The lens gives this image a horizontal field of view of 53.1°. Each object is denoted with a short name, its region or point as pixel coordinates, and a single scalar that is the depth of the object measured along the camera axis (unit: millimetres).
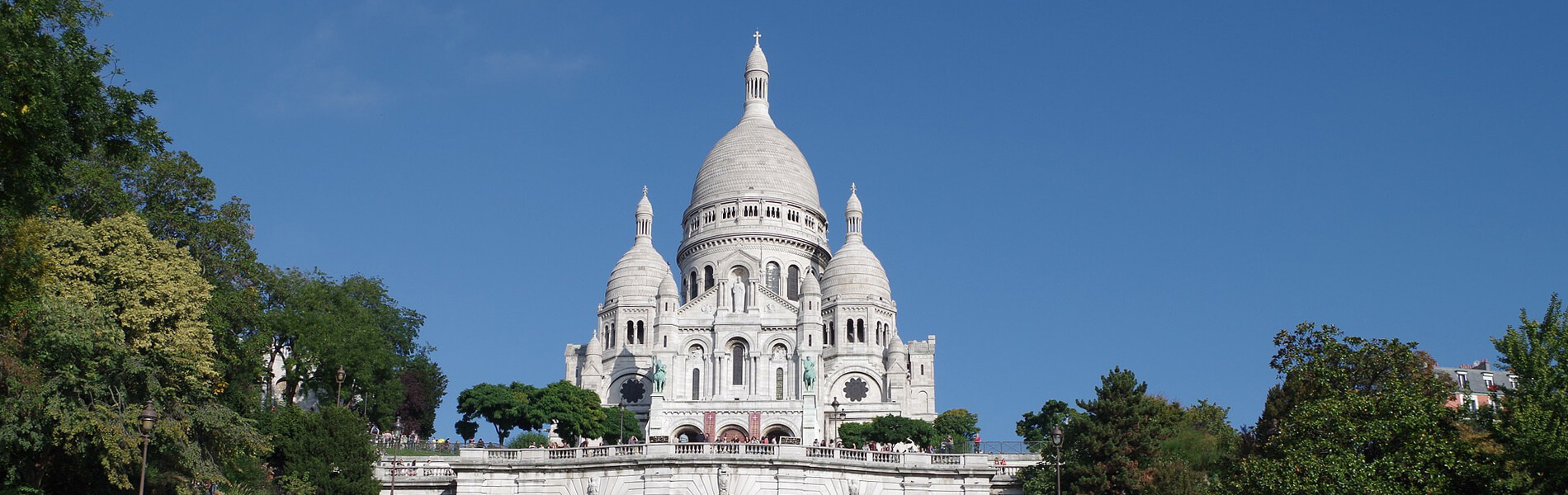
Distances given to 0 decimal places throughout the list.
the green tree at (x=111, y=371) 36781
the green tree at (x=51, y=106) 28281
